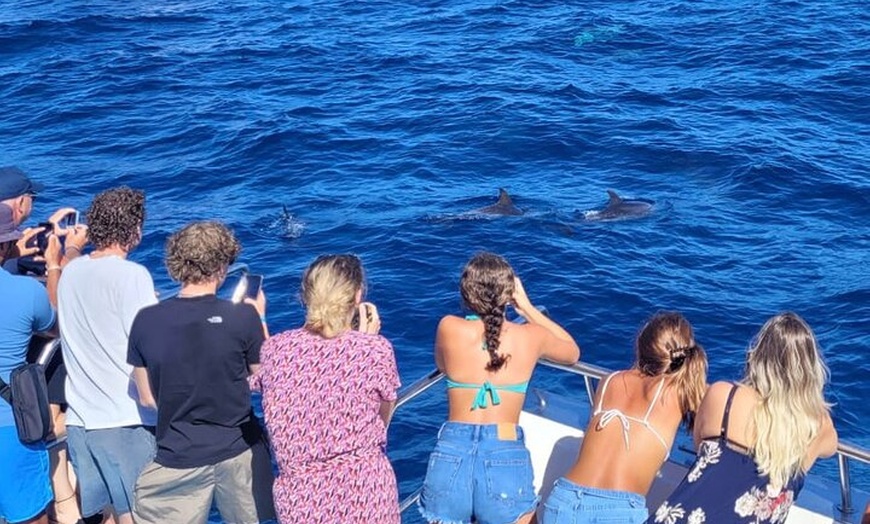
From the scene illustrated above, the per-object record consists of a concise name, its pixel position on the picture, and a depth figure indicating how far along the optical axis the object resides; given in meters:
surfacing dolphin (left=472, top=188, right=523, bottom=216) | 19.36
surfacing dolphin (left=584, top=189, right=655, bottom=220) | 19.23
